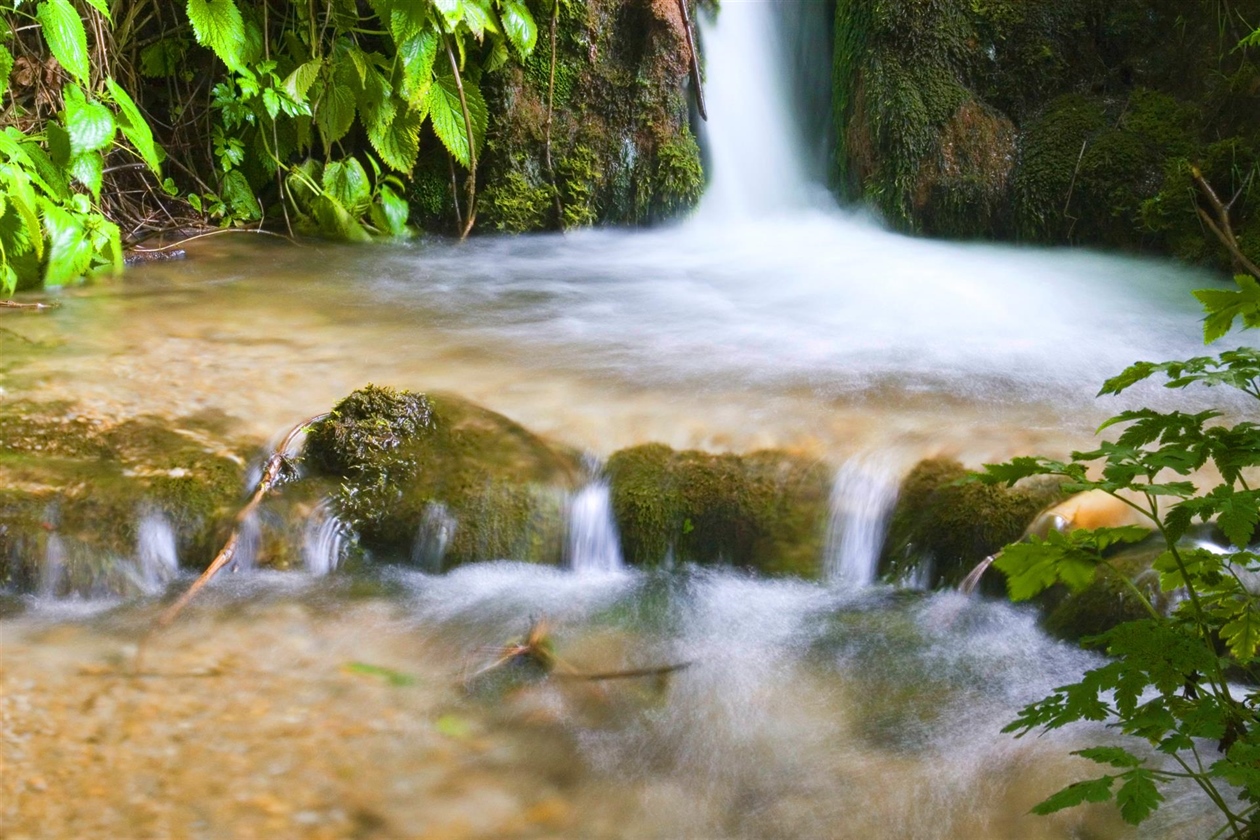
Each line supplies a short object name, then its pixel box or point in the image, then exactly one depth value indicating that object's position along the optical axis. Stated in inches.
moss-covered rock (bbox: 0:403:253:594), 98.6
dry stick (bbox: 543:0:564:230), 211.3
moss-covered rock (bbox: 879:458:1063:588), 99.6
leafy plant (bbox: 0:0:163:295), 150.7
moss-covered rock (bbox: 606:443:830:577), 104.7
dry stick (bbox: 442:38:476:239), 196.9
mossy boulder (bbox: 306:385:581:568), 105.3
